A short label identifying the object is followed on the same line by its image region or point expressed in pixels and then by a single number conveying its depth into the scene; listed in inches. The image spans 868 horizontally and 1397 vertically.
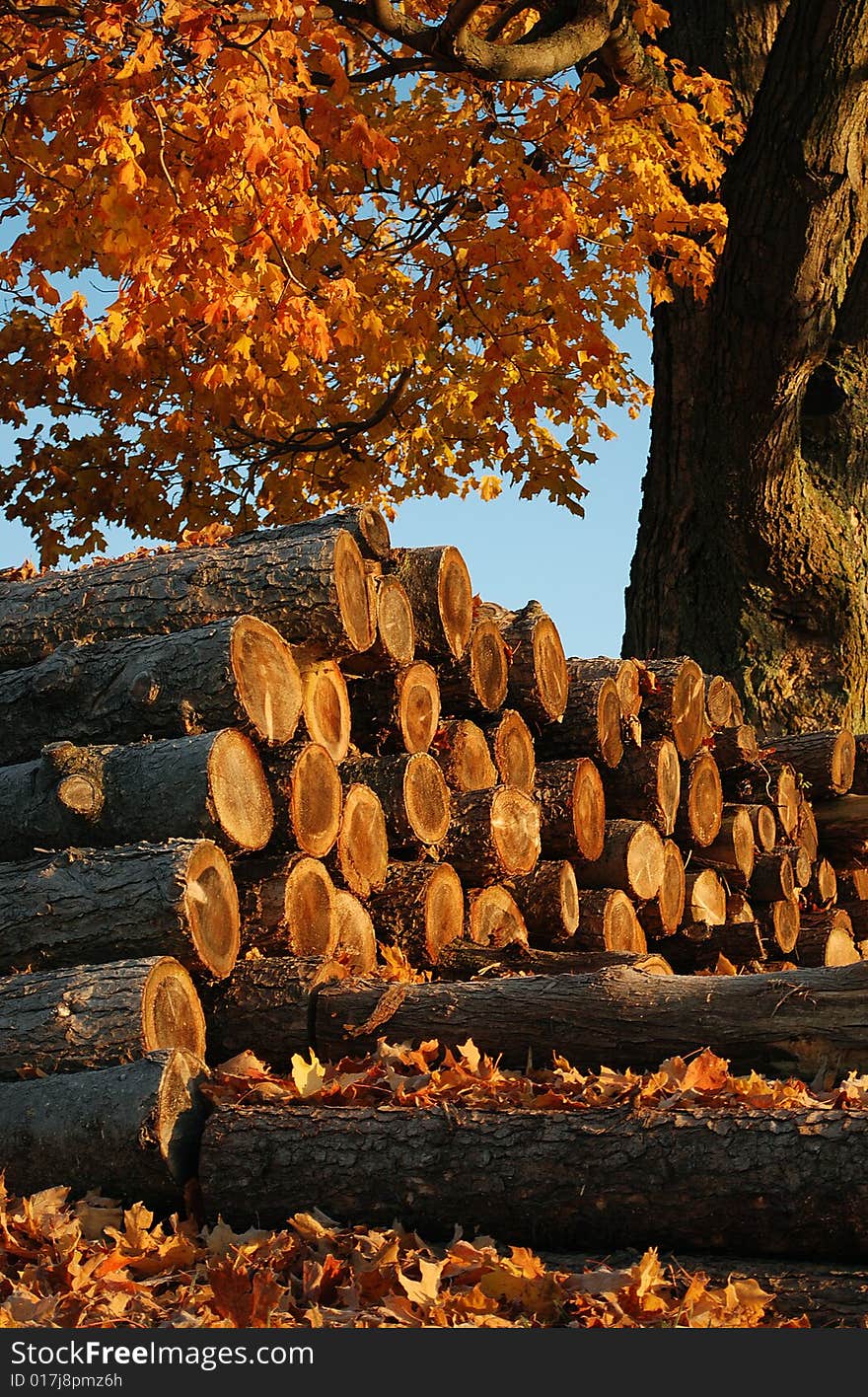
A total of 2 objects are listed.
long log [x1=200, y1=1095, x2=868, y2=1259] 268.4
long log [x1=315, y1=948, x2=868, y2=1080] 334.6
